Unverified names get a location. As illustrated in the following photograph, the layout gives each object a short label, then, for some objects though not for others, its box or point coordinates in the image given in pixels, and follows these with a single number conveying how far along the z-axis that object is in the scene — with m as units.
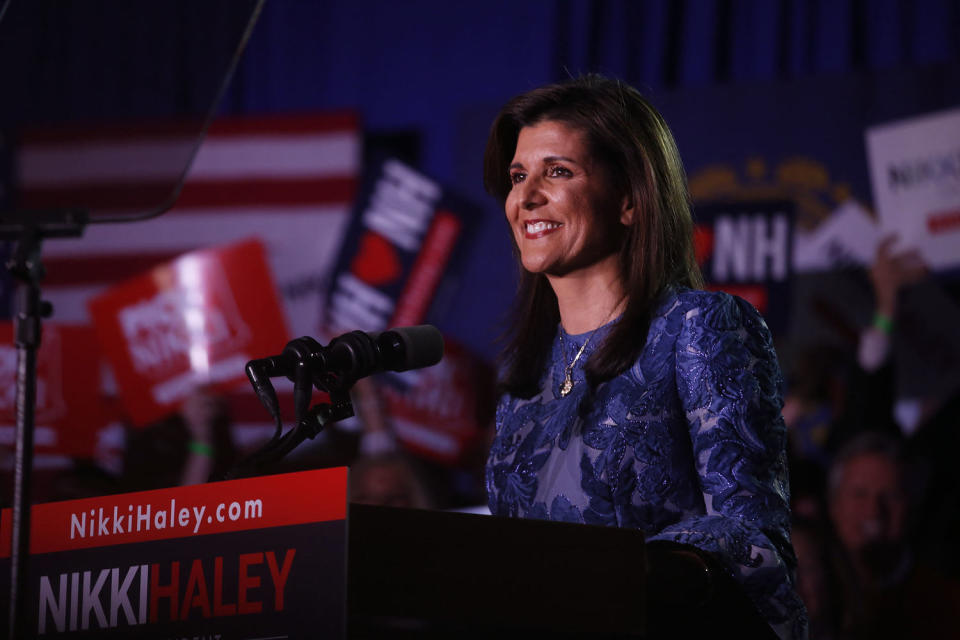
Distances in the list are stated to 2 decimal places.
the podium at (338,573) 5.21
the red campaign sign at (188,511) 5.27
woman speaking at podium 7.18
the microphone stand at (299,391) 6.39
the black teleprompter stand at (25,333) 5.88
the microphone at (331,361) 6.51
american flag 14.82
